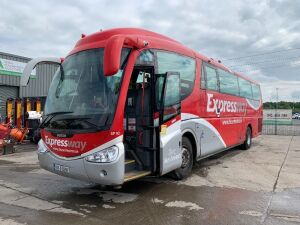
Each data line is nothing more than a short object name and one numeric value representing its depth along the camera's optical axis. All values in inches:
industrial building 663.5
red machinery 389.0
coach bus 162.9
